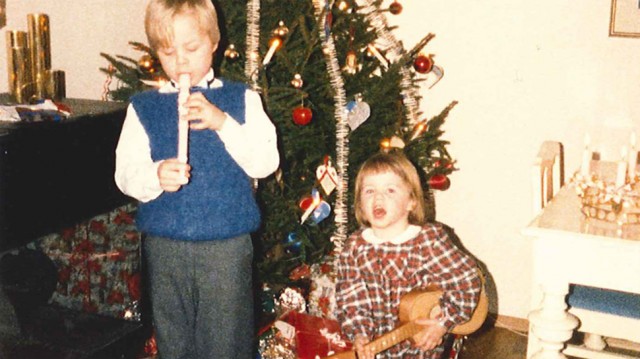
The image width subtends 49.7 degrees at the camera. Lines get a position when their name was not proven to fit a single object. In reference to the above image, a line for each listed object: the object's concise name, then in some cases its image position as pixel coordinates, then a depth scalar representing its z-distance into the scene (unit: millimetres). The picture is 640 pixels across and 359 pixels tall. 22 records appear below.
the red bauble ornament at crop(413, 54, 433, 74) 2674
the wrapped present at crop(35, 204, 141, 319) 1975
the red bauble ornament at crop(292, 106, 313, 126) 2141
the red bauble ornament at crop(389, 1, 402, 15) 2867
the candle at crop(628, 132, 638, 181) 1998
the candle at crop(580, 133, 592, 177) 2000
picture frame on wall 2604
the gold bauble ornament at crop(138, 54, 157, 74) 2166
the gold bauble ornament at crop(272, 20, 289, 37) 2238
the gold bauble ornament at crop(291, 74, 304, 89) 2205
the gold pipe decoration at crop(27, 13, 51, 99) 1894
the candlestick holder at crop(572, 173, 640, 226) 1811
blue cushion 2004
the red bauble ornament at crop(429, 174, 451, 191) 2611
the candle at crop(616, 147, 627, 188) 1875
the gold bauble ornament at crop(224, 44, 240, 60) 2209
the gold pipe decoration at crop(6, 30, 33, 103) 1850
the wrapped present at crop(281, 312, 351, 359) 2234
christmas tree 2240
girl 1811
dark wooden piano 1548
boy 1561
